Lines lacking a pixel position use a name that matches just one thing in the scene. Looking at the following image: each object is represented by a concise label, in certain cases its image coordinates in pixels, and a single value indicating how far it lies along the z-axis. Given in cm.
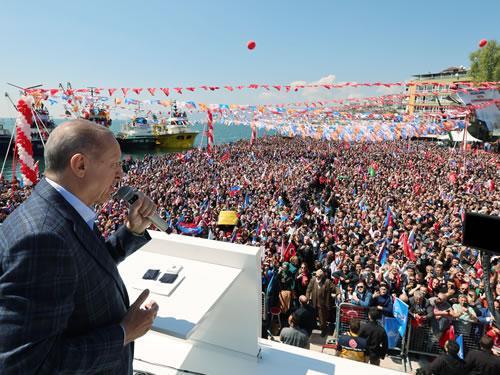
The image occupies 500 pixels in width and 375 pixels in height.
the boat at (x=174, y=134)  5700
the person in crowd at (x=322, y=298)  614
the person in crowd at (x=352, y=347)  442
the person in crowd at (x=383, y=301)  566
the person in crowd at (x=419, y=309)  526
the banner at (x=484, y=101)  2539
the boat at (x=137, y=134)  5553
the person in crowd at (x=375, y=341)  457
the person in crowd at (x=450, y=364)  353
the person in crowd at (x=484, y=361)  363
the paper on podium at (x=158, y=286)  202
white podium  219
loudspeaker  184
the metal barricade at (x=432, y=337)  498
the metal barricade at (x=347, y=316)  545
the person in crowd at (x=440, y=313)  505
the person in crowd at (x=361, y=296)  567
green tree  3953
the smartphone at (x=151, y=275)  216
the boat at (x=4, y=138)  4412
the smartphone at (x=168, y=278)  211
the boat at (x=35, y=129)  4134
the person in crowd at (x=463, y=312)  505
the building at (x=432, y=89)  5941
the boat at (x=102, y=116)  4011
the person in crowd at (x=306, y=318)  436
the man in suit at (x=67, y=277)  92
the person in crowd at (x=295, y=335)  416
